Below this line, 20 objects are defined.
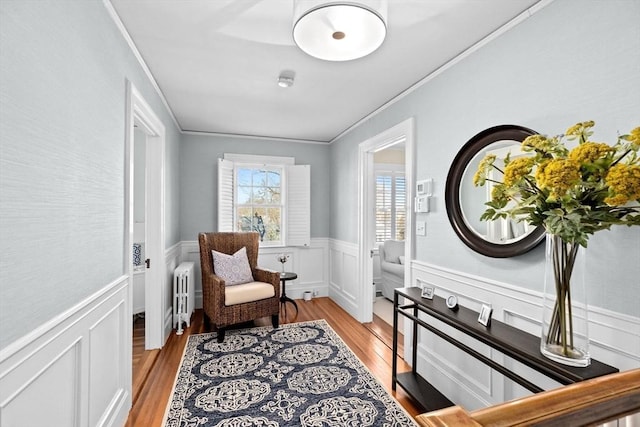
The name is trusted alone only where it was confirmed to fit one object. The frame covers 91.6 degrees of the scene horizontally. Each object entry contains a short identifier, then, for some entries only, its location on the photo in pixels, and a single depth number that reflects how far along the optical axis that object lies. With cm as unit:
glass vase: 127
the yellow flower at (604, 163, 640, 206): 103
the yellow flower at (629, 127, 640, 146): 106
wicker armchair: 324
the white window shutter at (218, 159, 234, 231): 436
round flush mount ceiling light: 138
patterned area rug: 204
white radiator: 349
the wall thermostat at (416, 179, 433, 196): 254
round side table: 392
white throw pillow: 359
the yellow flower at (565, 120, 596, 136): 121
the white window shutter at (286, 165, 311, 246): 476
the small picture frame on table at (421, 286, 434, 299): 222
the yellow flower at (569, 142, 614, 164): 112
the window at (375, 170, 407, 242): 558
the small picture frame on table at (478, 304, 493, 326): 173
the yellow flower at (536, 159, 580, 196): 112
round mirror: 176
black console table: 125
